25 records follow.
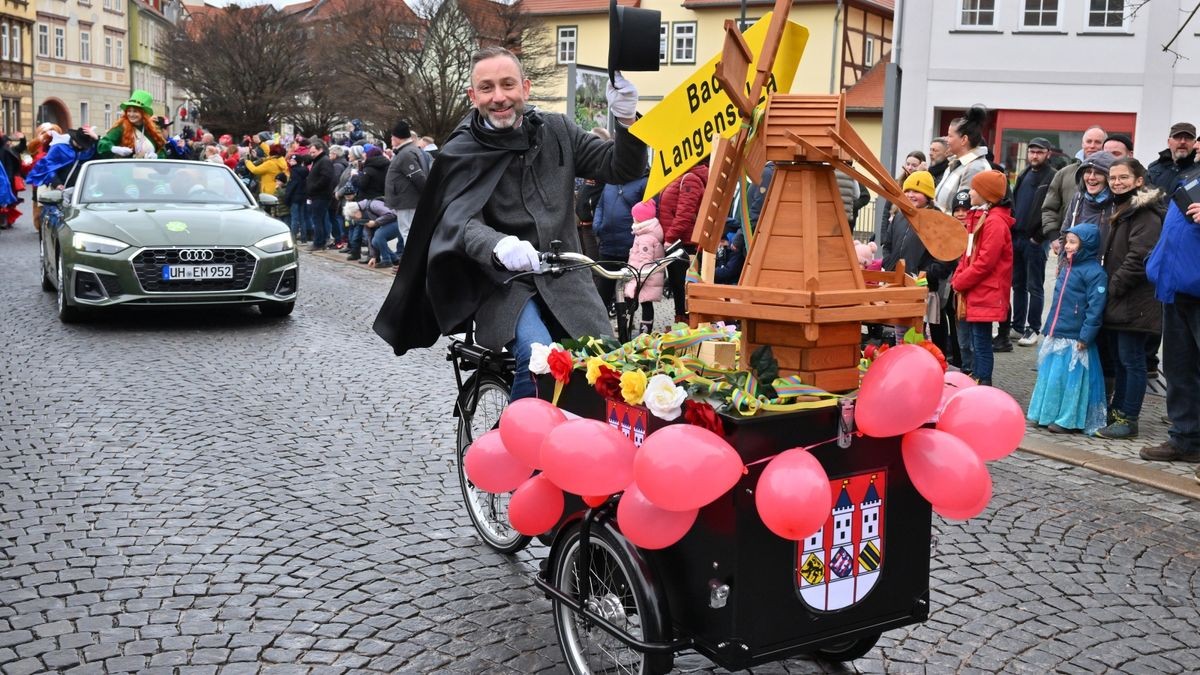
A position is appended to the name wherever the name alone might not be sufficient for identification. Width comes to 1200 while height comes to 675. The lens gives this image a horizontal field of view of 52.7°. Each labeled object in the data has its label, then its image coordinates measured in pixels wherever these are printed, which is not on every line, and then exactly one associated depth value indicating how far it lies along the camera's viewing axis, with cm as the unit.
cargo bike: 337
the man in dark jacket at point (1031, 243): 1167
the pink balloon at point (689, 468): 321
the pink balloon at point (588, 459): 351
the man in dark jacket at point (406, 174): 1467
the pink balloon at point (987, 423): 353
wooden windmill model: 342
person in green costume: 1509
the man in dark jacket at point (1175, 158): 988
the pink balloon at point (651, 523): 344
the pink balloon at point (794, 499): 317
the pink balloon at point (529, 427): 384
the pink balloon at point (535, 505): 410
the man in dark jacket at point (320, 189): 2023
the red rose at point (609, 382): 376
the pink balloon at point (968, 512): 346
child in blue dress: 798
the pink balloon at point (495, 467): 422
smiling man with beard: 480
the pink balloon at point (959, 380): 380
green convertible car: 1091
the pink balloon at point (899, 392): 327
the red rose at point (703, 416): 335
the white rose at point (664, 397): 339
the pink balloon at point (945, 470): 340
